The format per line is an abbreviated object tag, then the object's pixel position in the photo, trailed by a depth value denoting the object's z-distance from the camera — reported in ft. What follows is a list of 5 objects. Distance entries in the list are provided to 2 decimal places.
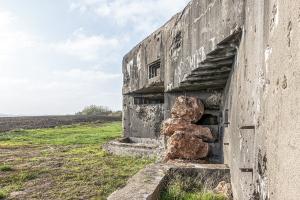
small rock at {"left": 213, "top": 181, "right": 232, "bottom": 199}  8.72
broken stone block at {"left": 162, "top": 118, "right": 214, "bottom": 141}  12.29
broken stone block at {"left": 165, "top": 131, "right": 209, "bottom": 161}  12.17
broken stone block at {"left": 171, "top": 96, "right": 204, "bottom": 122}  12.41
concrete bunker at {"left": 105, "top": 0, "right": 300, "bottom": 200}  3.98
